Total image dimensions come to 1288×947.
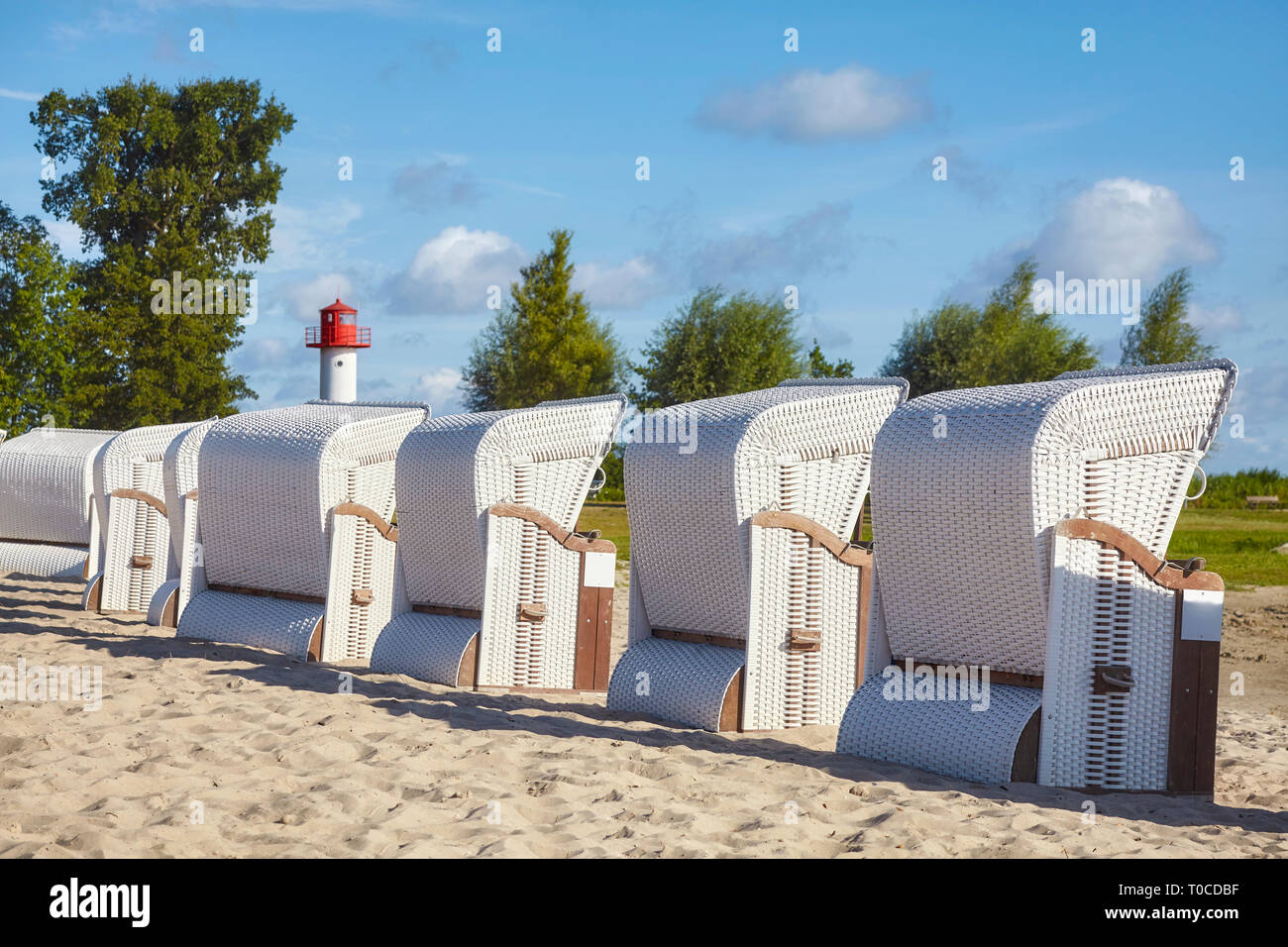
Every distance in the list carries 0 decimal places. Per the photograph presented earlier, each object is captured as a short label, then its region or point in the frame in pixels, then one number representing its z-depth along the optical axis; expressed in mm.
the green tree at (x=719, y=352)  43938
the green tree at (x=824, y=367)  50841
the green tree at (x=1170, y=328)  40219
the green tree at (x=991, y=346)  41625
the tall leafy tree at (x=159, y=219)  34969
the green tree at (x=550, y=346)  42656
